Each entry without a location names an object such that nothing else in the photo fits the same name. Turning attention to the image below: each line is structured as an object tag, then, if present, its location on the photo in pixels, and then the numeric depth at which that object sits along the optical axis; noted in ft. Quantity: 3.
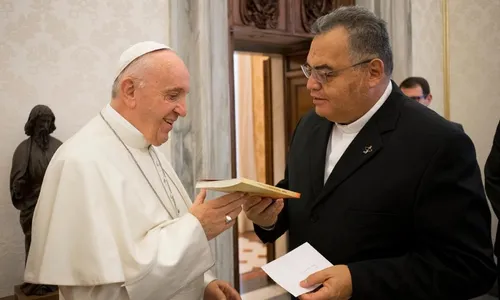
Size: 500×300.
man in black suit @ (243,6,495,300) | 5.49
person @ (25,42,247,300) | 5.71
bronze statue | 9.32
